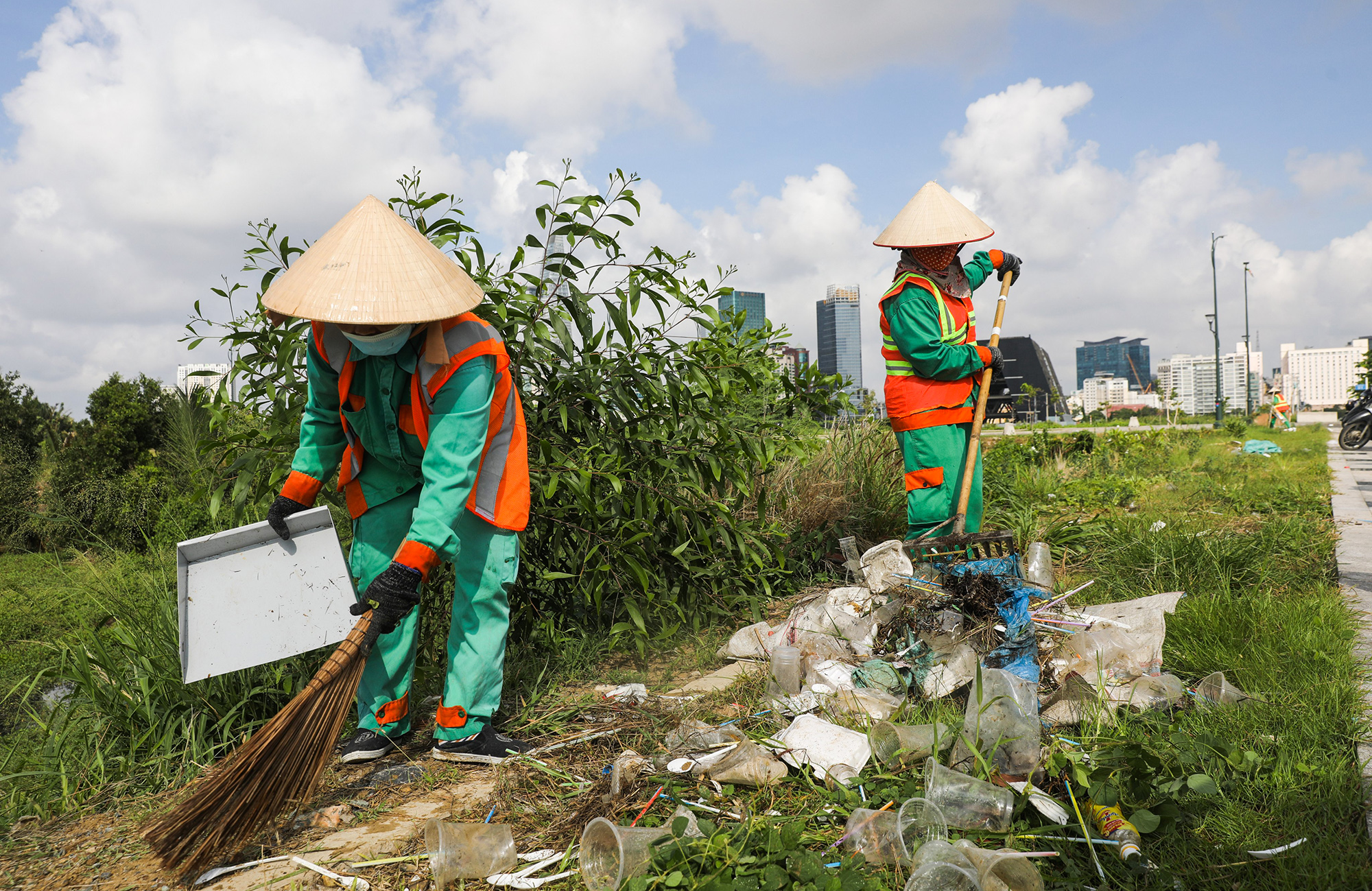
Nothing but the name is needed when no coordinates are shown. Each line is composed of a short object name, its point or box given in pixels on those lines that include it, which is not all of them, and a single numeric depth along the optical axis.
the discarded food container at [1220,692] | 2.46
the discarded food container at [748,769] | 2.24
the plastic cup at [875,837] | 1.84
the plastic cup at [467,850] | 1.89
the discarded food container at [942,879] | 1.63
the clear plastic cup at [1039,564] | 3.69
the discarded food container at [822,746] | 2.29
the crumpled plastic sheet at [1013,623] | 2.73
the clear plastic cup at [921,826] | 1.83
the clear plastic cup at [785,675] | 2.90
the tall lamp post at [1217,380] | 23.59
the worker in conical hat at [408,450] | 2.31
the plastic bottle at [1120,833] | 1.73
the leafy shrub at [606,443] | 3.18
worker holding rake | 3.65
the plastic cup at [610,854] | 1.81
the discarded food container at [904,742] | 2.29
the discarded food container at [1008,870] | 1.63
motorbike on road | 12.66
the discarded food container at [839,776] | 2.19
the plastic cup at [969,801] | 1.93
